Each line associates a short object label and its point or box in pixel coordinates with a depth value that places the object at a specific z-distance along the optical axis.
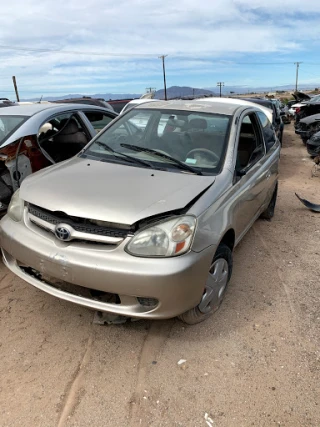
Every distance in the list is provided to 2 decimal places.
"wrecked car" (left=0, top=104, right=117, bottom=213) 3.99
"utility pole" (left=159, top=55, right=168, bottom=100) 56.34
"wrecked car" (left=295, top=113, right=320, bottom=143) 11.55
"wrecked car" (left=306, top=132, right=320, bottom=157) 9.49
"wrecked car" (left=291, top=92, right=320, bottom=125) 14.29
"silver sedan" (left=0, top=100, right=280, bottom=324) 2.28
